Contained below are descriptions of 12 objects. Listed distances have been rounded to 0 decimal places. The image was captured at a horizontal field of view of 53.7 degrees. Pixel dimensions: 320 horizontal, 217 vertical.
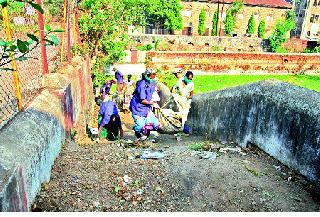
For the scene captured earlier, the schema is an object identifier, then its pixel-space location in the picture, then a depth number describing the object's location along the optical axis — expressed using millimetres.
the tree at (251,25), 37219
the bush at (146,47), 23359
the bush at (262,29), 37700
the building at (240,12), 37000
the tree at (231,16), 34531
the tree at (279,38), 27622
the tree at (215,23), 35603
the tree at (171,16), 30891
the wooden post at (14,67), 3172
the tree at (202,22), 36072
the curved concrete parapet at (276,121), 3744
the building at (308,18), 43625
